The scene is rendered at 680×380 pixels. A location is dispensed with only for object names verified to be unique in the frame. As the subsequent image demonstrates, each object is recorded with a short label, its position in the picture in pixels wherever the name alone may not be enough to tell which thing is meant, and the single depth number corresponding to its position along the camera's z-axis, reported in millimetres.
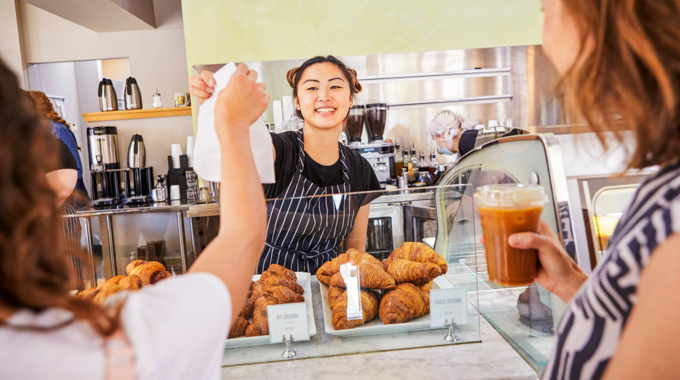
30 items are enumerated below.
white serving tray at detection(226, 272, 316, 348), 1281
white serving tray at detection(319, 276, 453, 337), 1302
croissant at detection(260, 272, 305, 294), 1311
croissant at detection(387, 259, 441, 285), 1310
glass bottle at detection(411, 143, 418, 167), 4883
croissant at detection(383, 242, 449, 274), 1337
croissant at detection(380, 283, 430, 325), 1301
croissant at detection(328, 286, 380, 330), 1303
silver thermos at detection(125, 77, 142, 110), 5277
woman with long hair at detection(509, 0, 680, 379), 494
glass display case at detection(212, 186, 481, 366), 1292
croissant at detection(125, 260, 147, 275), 1379
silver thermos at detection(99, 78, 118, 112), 5168
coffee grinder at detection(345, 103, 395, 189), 4477
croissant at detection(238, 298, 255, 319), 1294
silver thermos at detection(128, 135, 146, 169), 5090
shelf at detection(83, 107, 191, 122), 5199
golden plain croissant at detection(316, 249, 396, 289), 1308
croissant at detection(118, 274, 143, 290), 1276
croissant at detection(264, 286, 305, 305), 1284
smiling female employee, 2469
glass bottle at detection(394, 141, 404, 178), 4750
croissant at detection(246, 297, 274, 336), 1282
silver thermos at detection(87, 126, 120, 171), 5000
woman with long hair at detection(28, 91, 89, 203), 3010
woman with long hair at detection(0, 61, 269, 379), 474
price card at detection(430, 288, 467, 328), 1312
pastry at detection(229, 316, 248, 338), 1282
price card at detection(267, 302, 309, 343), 1269
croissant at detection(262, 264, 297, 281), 1352
